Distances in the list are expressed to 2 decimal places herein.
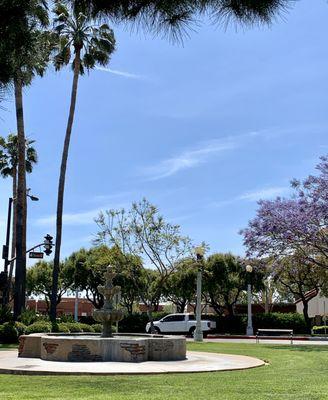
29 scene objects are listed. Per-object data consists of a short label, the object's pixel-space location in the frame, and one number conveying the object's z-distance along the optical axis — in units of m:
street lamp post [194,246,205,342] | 27.94
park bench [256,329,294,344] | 41.50
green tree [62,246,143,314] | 54.27
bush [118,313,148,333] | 46.03
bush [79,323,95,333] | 24.64
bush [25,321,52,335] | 22.81
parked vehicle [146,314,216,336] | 40.38
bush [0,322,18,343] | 23.83
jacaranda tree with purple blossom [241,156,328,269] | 26.11
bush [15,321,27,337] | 24.11
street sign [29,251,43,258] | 28.66
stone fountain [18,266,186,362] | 14.45
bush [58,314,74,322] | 26.67
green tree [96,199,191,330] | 30.91
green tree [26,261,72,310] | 65.88
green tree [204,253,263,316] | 50.97
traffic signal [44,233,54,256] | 30.47
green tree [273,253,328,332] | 30.02
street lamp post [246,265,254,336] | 38.00
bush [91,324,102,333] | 26.08
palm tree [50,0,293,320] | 5.21
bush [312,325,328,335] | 44.05
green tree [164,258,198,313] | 52.26
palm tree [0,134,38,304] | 44.53
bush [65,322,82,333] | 23.86
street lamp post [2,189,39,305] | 28.02
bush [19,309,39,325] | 25.69
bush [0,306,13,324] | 25.83
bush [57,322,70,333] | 23.19
